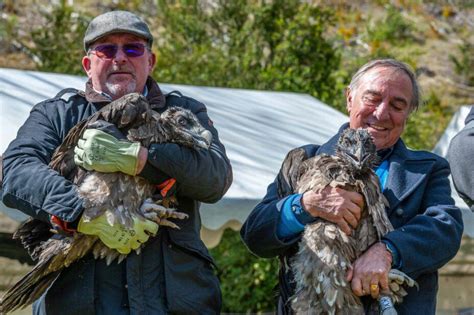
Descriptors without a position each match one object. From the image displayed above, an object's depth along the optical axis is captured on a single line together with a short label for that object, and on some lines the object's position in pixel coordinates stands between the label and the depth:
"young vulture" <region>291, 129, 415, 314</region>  3.62
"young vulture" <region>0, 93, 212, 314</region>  3.57
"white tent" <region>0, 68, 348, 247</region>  5.19
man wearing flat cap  3.56
